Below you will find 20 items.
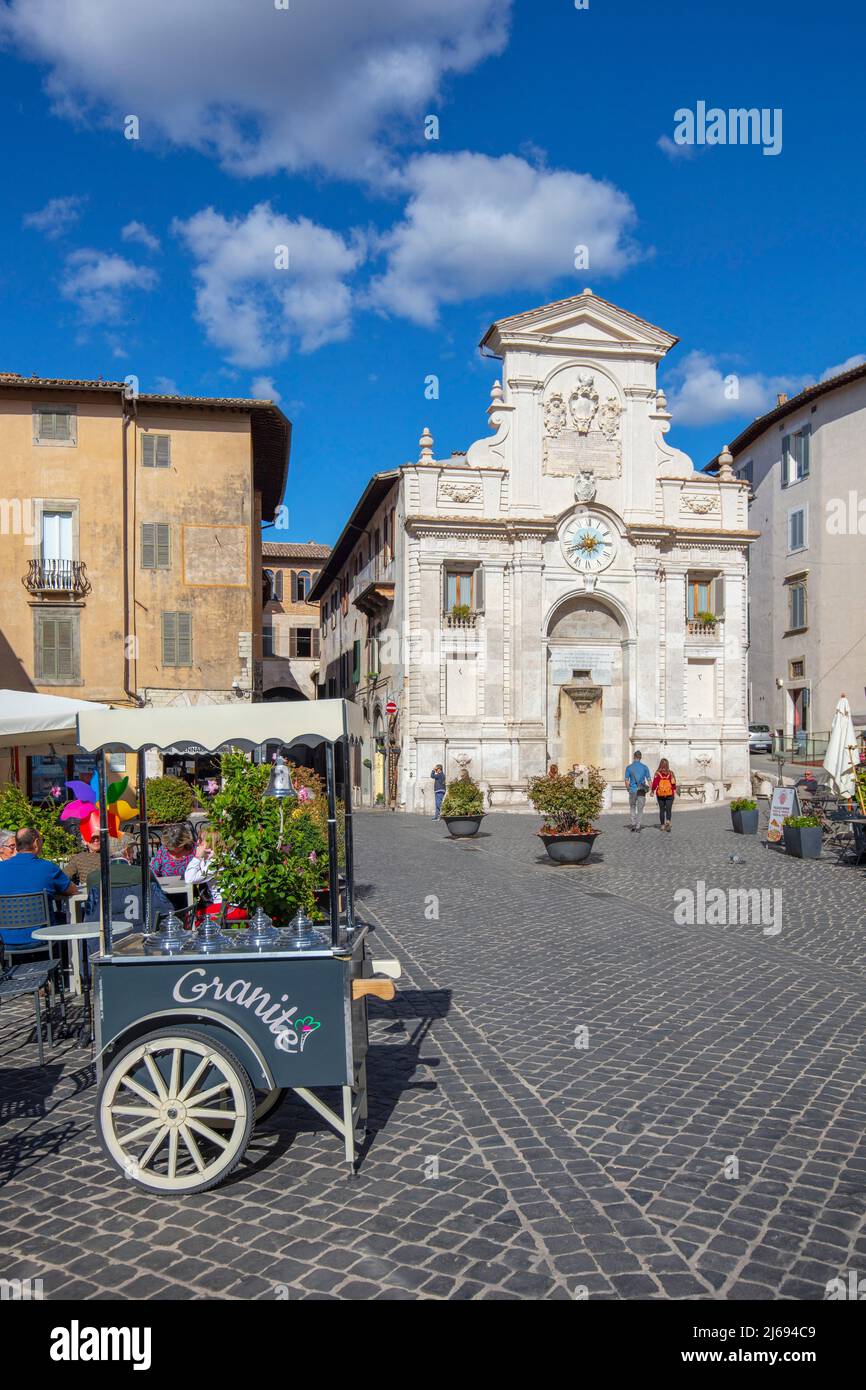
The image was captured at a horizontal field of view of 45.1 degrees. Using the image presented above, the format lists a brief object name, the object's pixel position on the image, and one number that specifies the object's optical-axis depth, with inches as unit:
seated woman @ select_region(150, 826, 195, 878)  391.2
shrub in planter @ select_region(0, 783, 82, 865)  434.6
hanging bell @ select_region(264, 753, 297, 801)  264.5
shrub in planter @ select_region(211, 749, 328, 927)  247.6
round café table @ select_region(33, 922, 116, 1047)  299.4
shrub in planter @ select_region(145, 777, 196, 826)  815.3
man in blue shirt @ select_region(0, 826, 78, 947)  318.7
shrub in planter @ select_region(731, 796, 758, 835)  924.6
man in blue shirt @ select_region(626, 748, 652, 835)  988.6
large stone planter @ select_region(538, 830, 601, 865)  714.2
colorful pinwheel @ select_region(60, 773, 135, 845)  436.1
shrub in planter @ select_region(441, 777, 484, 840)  953.5
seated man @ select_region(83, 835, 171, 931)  343.6
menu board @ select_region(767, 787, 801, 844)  792.3
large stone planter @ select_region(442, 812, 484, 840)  963.3
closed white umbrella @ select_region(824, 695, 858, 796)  741.9
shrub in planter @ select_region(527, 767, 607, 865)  715.4
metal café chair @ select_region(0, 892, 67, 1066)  315.9
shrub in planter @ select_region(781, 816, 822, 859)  737.6
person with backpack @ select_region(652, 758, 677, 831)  961.0
